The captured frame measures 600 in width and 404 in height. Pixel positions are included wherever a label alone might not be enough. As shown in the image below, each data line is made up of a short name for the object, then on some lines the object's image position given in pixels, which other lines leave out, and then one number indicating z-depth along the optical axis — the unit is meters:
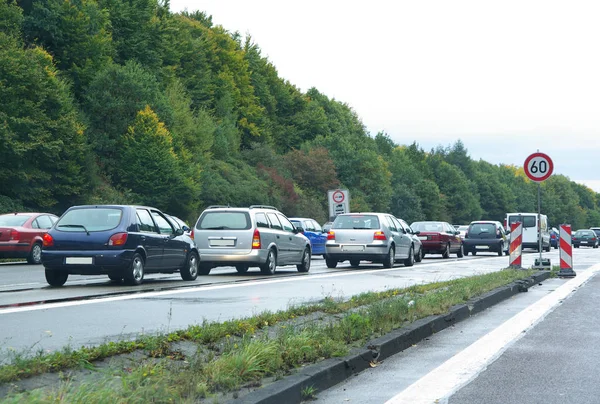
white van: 45.62
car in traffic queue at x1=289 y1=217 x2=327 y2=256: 35.66
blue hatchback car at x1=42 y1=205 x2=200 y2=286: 15.12
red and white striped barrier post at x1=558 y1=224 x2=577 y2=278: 21.11
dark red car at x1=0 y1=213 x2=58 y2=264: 24.50
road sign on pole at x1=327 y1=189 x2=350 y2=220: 38.31
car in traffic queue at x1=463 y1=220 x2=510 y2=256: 39.94
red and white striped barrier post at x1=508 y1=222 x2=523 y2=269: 20.75
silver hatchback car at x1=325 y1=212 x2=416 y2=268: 24.91
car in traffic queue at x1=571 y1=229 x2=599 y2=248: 63.81
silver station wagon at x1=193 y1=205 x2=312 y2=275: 20.09
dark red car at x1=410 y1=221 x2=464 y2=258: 35.26
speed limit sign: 21.29
